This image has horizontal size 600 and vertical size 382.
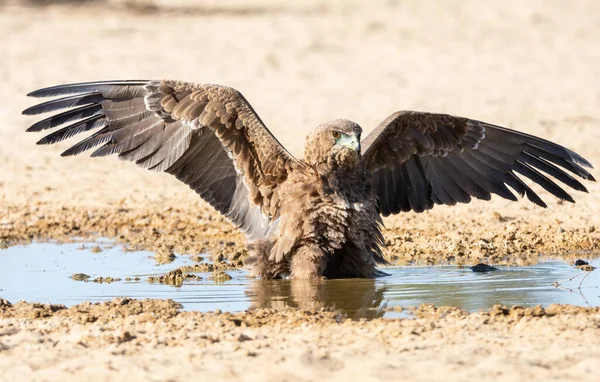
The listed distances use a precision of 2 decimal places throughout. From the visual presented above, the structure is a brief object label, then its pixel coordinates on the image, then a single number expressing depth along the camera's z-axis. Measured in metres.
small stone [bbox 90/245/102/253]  21.70
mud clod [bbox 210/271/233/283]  18.31
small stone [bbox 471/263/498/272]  18.73
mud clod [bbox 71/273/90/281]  18.55
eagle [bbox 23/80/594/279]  17.87
